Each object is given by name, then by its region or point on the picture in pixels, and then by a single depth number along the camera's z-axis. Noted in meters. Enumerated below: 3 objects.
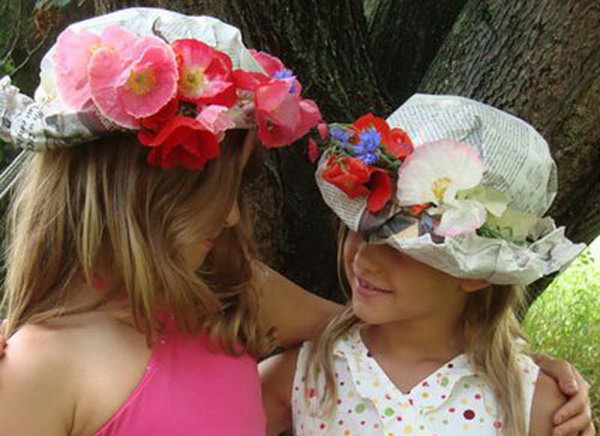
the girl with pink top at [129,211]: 1.67
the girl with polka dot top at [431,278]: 1.90
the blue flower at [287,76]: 1.83
